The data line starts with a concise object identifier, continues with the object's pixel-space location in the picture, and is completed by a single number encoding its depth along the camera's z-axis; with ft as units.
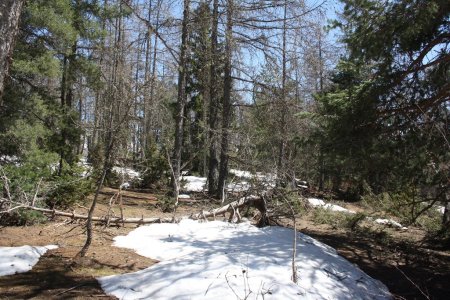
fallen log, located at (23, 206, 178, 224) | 21.90
